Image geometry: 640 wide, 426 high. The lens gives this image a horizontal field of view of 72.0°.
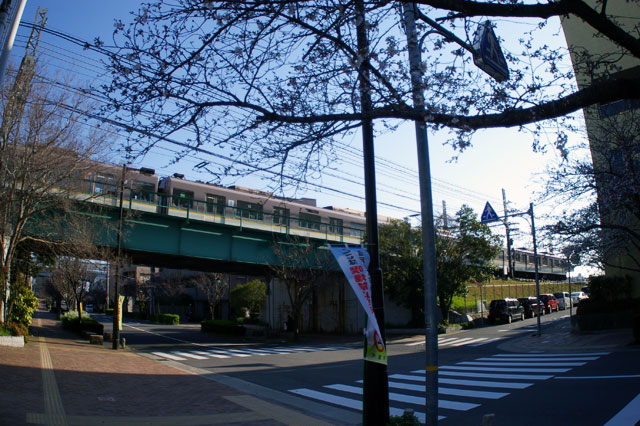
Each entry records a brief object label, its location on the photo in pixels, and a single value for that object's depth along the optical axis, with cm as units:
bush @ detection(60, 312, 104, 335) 2930
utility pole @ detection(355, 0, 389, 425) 609
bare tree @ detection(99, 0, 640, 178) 514
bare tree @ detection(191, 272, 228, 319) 4894
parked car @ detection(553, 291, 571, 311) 4248
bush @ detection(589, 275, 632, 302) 2230
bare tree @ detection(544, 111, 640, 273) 1541
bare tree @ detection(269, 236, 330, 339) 2917
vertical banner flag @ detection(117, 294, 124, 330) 2206
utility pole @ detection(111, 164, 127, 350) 2100
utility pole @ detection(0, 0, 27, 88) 656
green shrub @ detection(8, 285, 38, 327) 2125
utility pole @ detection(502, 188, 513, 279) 4666
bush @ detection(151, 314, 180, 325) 5134
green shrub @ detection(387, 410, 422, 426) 595
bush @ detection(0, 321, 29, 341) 1756
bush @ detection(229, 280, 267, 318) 4012
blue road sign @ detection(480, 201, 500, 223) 2350
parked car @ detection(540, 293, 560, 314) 3908
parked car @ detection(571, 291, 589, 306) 4500
